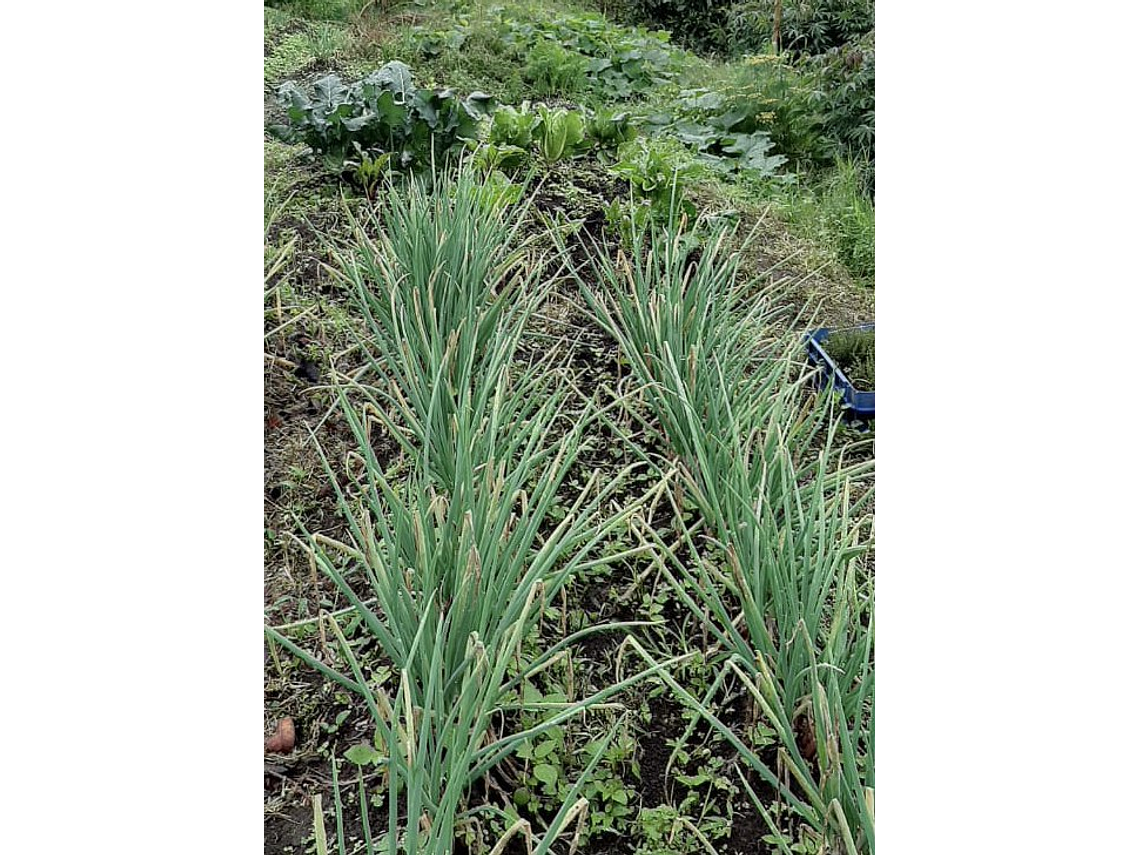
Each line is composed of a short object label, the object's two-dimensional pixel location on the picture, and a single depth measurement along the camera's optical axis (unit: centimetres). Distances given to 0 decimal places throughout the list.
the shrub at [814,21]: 621
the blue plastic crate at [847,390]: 255
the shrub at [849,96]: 473
